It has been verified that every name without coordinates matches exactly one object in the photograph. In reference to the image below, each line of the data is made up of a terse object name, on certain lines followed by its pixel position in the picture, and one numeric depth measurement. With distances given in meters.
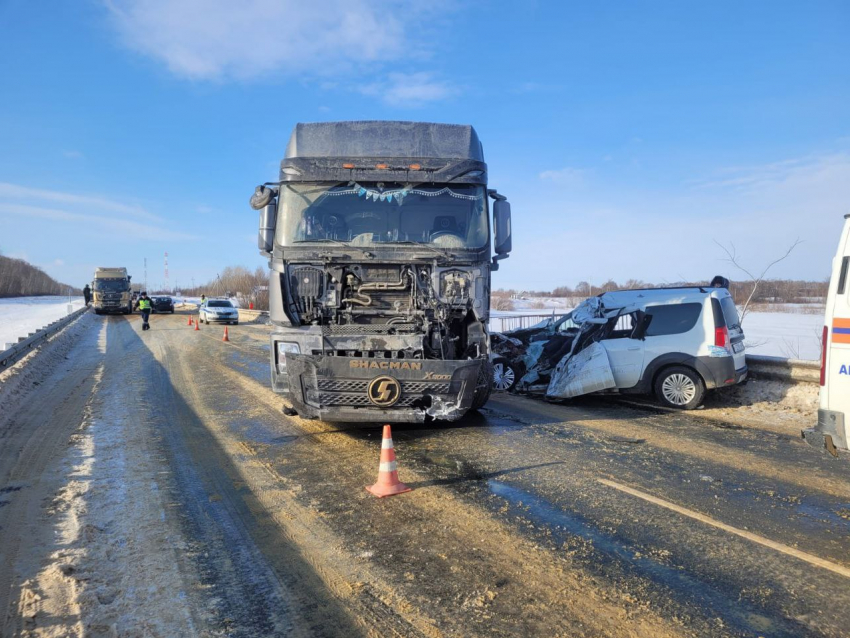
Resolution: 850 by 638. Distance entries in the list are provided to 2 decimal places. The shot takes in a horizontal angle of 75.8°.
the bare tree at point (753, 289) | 12.74
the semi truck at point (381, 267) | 6.24
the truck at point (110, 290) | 37.50
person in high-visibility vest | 25.52
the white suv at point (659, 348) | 8.40
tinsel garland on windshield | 7.14
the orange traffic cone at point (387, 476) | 4.88
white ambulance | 4.36
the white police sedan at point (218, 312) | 30.03
